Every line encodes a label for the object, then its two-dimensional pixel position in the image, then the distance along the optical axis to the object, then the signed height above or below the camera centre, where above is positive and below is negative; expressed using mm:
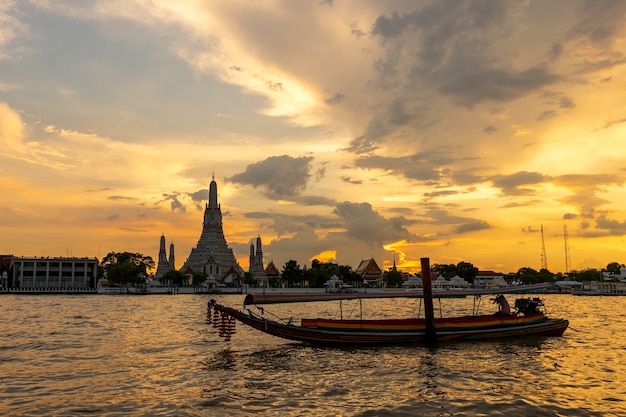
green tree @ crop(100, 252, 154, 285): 117938 +365
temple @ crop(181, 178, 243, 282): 143750 +5803
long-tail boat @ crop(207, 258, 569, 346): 25641 -3029
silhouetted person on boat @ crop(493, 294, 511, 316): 29561 -2263
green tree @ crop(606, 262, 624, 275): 187638 -361
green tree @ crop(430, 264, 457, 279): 149150 -552
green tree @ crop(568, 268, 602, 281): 163125 -2584
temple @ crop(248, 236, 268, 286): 154062 +2454
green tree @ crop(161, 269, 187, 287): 127250 -1307
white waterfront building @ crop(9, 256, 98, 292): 120312 +270
